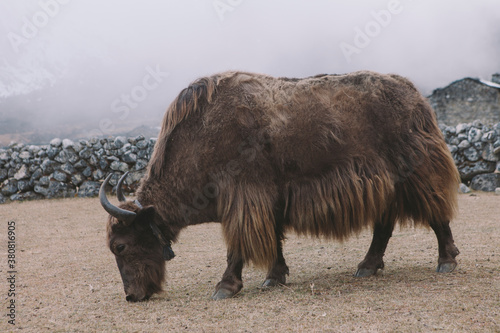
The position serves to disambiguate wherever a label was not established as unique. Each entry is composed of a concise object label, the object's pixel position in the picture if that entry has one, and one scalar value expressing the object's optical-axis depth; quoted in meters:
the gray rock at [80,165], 12.28
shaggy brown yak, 4.05
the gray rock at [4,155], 12.34
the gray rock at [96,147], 12.48
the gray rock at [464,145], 11.93
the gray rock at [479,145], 11.75
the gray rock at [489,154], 11.54
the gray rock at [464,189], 11.34
